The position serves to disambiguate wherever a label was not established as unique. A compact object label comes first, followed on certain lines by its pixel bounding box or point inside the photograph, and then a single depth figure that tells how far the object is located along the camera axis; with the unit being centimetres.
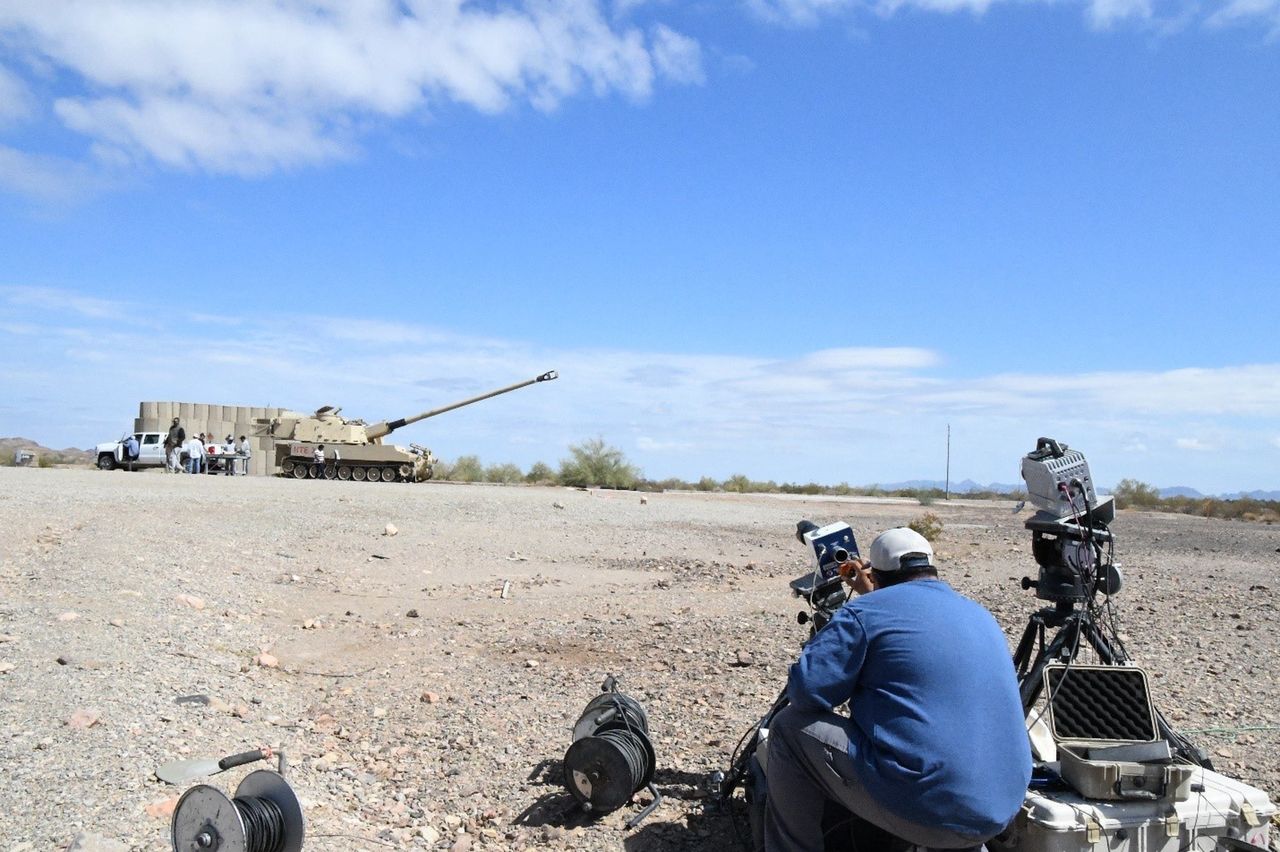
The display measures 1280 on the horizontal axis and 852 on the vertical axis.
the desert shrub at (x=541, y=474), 4809
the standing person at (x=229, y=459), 3438
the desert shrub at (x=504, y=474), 4706
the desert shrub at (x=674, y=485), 5037
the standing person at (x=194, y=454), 3152
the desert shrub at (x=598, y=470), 4512
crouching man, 346
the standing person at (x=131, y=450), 3481
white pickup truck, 3506
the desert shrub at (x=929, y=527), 2184
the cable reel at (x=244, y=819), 385
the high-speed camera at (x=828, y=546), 491
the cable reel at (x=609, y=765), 491
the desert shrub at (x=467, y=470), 4756
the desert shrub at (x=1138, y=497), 5104
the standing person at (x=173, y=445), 3188
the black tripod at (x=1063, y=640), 473
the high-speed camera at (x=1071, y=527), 485
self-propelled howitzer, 3544
